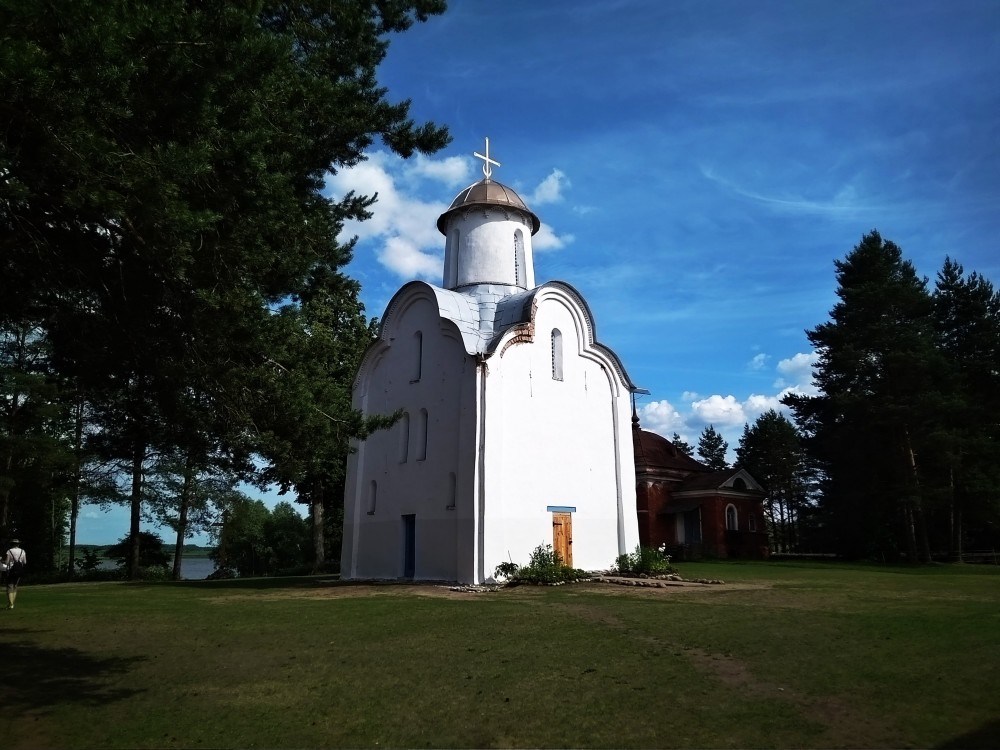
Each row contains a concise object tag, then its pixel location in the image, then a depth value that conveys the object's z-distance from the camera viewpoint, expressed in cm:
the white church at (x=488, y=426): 2070
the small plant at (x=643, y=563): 2230
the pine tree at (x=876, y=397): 3247
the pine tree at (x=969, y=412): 3186
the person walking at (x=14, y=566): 1573
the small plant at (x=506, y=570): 1991
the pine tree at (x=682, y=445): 7094
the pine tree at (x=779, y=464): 5812
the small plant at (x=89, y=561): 3672
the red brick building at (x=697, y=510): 3953
